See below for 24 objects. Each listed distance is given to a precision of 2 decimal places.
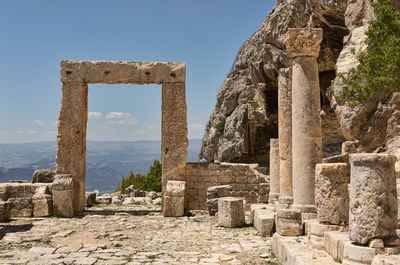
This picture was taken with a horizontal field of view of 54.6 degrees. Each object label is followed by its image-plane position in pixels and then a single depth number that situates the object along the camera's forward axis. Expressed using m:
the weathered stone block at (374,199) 4.61
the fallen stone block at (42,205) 11.98
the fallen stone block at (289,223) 7.30
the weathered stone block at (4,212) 10.82
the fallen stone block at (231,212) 9.85
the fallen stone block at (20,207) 11.95
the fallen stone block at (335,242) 5.02
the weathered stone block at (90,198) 14.91
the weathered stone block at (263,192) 12.78
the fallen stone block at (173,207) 12.12
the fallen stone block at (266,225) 8.51
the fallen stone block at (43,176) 14.60
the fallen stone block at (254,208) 10.42
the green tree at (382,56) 11.12
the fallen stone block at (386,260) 4.08
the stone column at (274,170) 11.39
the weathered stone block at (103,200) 16.12
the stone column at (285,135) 9.51
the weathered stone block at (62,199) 12.04
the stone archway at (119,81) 12.92
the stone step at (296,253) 5.13
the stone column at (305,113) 7.99
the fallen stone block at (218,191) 12.25
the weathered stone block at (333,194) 6.08
